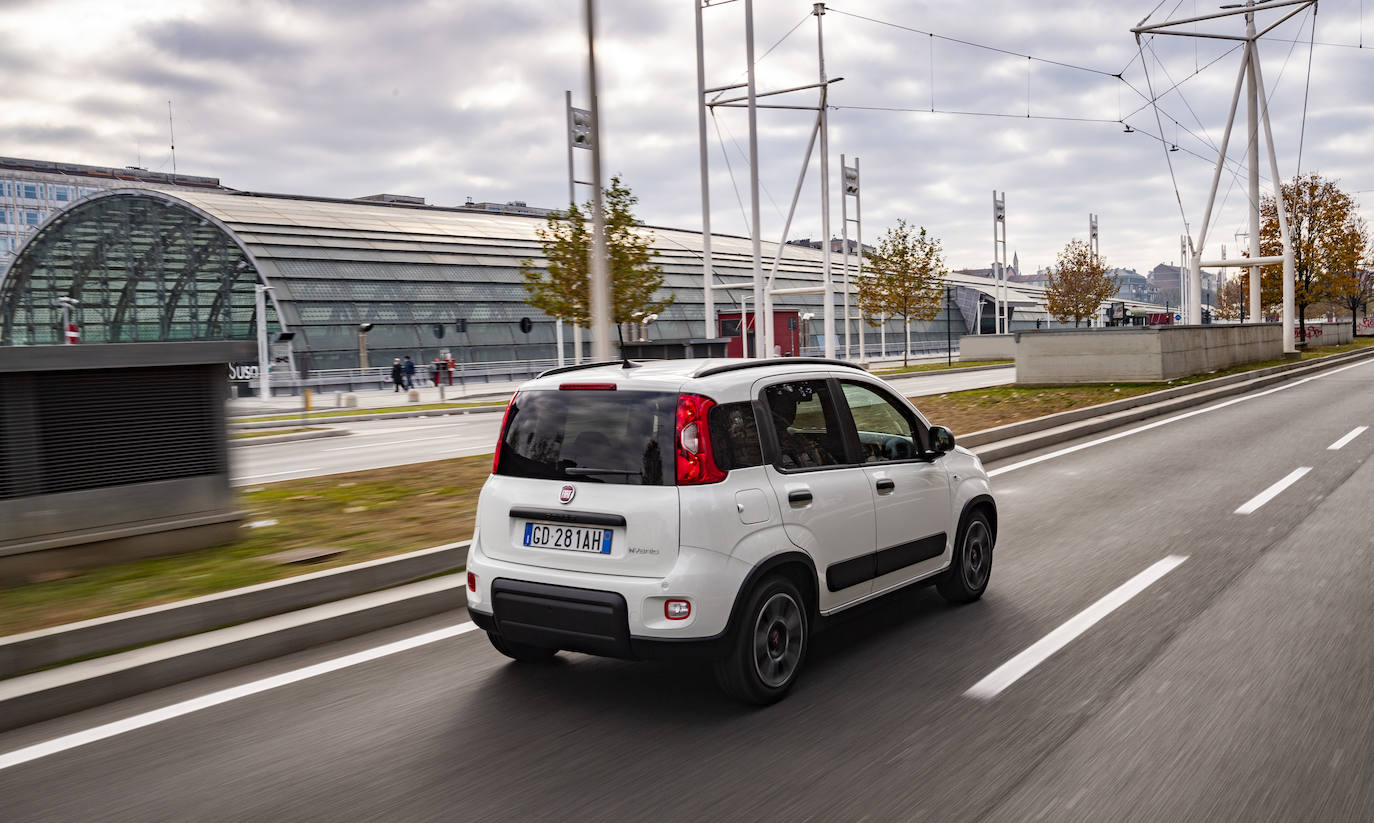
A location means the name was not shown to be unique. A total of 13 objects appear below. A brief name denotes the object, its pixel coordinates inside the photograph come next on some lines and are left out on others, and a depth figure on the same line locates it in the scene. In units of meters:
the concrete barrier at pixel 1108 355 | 25.30
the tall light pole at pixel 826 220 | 37.44
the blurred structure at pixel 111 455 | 6.96
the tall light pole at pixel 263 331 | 40.72
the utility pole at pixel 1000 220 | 61.38
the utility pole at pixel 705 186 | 33.72
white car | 4.56
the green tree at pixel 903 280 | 55.19
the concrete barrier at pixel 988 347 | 55.94
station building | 48.62
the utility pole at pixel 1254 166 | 35.22
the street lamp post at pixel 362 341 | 42.66
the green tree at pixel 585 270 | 35.41
